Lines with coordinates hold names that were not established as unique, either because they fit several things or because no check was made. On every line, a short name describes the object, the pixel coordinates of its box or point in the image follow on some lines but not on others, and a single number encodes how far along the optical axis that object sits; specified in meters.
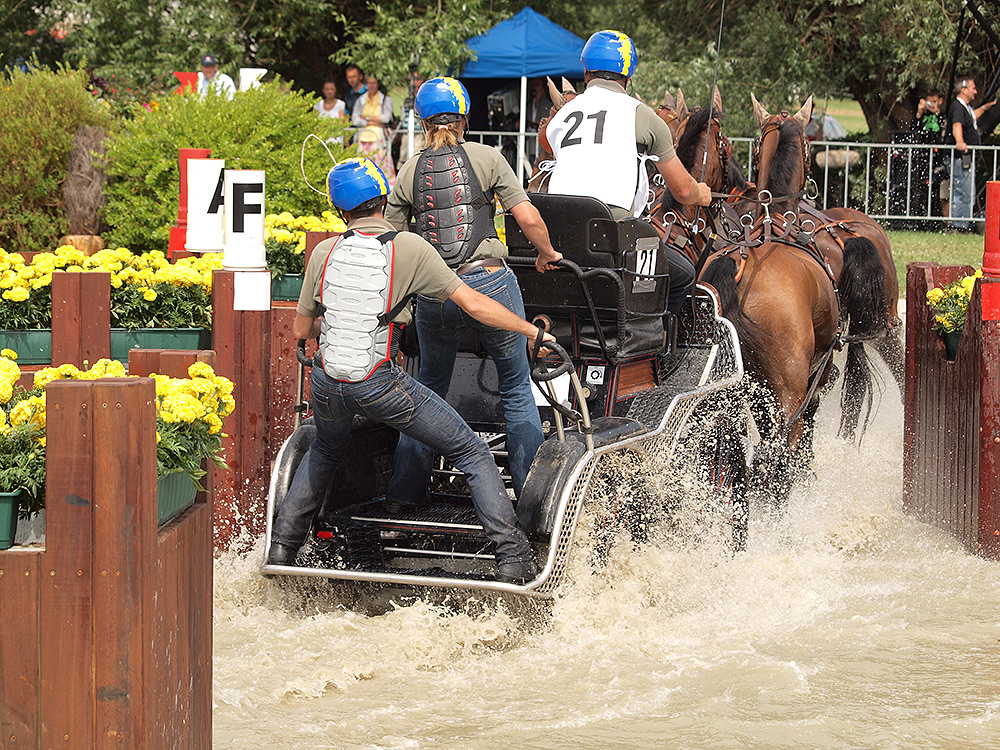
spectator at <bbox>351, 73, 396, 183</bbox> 30.16
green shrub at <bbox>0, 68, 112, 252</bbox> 20.72
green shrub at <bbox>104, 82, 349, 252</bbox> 19.14
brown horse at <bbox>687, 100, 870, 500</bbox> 13.91
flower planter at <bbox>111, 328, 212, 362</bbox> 11.95
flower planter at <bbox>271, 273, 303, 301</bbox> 14.25
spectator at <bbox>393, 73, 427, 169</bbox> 31.16
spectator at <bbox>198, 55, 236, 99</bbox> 27.64
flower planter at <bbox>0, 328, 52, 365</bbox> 11.73
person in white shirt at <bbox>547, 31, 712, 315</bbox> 11.69
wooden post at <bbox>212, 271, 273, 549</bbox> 11.91
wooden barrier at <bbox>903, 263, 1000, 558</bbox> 12.59
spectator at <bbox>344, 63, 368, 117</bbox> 33.34
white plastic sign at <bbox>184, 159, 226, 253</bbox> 13.61
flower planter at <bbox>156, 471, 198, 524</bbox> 6.70
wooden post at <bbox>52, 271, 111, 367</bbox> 11.48
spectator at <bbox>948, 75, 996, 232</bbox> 30.03
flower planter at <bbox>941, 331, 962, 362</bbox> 13.59
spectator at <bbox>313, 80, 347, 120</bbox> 32.22
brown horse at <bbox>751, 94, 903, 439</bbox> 15.37
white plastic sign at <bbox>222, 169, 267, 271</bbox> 12.01
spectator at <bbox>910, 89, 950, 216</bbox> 30.73
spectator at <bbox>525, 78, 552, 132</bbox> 33.50
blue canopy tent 33.81
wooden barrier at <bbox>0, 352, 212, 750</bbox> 6.14
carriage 9.98
